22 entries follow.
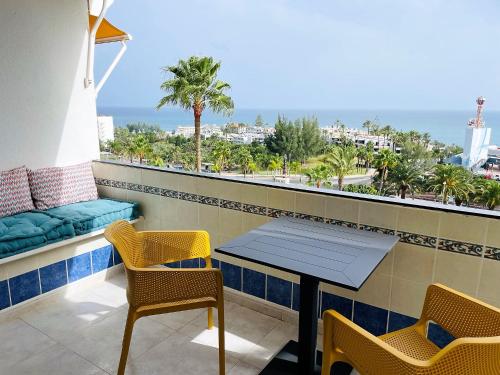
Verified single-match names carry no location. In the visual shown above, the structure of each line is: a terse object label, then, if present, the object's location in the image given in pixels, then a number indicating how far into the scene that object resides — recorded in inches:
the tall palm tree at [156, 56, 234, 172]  763.4
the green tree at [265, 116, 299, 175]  1082.4
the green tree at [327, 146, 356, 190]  976.9
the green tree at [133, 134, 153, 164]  1113.9
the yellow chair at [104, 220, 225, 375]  65.8
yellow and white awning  150.9
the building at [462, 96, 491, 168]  575.2
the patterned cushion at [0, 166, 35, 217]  108.9
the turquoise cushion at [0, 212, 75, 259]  92.2
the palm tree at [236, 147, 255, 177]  1066.7
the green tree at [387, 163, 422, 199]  851.4
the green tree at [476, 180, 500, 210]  588.7
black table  57.1
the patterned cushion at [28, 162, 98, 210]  117.4
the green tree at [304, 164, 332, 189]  965.2
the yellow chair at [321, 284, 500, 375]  40.2
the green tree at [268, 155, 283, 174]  1034.1
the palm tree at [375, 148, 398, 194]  896.9
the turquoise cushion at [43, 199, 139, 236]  108.5
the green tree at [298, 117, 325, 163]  1082.4
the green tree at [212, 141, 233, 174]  1075.3
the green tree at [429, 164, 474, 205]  649.6
